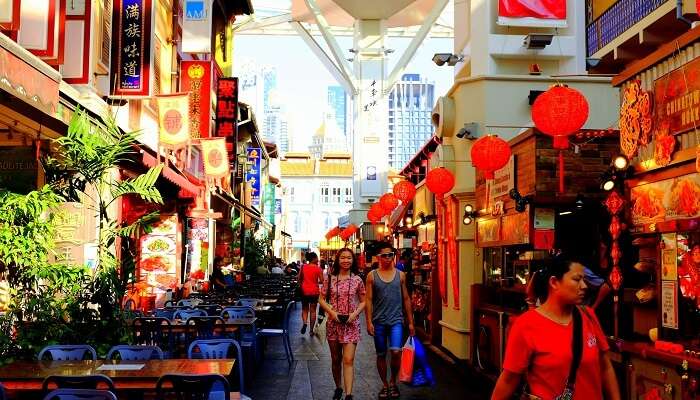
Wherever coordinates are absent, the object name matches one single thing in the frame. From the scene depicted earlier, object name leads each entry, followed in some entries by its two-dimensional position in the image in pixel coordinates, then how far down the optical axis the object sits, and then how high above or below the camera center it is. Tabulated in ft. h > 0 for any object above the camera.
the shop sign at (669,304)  25.13 -1.43
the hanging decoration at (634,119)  27.04 +4.42
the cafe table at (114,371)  21.12 -3.05
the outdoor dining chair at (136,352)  25.36 -2.90
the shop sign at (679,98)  23.97 +4.57
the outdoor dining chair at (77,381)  18.60 -2.78
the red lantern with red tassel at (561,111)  29.76 +5.01
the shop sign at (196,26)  68.59 +18.37
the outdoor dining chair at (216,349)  26.32 -2.92
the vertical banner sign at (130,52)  46.73 +10.99
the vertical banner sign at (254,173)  139.54 +13.74
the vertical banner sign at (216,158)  69.62 +7.81
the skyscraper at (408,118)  582.76 +94.53
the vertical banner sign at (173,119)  53.21 +8.35
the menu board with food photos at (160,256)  69.92 -0.14
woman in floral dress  31.48 -2.05
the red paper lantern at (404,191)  69.51 +5.21
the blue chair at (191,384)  18.83 -2.87
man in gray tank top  32.48 -1.92
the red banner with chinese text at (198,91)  72.13 +13.83
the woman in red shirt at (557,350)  13.79 -1.52
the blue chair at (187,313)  40.19 -2.77
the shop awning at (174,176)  48.42 +5.11
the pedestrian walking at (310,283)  62.28 -2.05
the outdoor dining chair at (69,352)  25.30 -2.90
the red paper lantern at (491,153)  37.78 +4.50
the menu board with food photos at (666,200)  23.88 +1.65
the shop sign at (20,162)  40.49 +4.37
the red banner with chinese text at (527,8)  61.05 +17.62
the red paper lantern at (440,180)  49.90 +4.34
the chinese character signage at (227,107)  91.45 +15.83
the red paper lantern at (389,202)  79.30 +4.87
